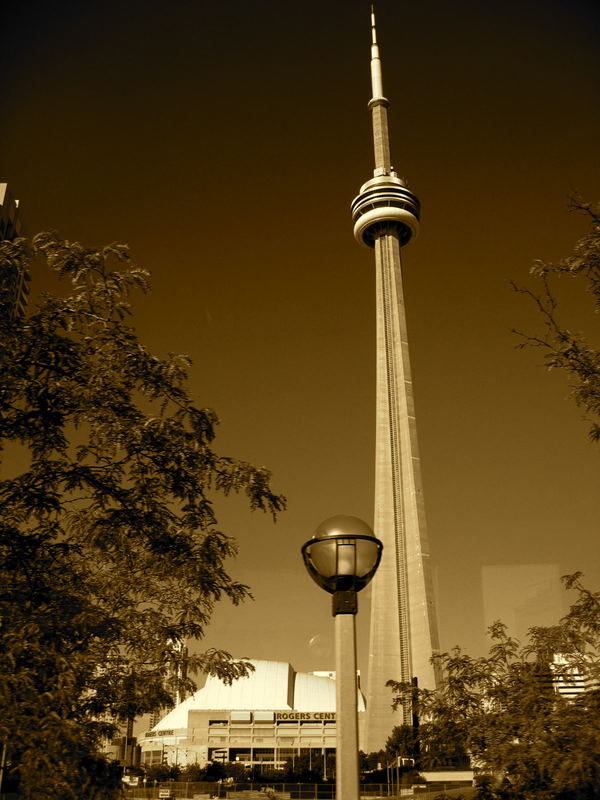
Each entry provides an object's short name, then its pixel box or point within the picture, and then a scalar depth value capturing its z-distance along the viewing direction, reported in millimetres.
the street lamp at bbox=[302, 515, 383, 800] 5168
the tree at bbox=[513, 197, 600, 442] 8695
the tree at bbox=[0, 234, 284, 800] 6469
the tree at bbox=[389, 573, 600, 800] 8688
